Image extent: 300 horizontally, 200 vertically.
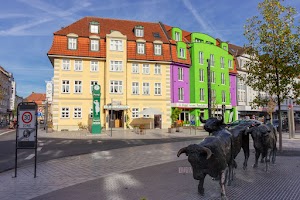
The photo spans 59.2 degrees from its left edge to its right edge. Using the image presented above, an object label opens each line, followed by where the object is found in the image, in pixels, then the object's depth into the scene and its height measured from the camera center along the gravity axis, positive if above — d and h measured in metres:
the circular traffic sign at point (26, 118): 8.37 -0.16
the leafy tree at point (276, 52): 13.04 +3.01
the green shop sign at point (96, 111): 26.80 +0.18
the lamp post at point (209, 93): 12.95 +0.93
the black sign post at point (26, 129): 8.29 -0.50
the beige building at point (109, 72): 33.66 +5.58
